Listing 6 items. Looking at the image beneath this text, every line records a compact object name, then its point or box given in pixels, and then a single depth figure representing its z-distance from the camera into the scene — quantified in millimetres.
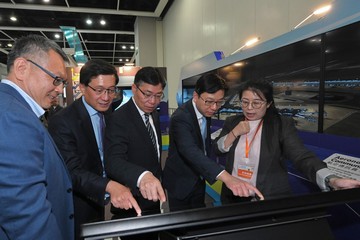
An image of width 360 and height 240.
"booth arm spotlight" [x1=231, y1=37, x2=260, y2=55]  3698
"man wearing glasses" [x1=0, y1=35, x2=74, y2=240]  717
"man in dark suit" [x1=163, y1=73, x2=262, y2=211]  1550
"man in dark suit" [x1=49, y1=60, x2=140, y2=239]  1232
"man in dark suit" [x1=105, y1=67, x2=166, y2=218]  1341
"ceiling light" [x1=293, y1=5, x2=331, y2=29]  2002
